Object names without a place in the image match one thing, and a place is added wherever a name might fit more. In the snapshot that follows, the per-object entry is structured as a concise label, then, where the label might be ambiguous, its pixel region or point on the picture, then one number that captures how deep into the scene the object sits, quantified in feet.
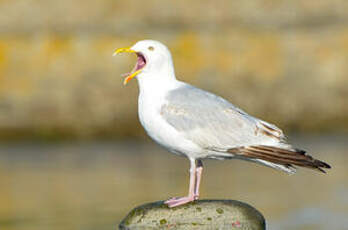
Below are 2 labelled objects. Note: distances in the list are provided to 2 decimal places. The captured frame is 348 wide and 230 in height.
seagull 51.37
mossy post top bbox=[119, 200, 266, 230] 53.01
